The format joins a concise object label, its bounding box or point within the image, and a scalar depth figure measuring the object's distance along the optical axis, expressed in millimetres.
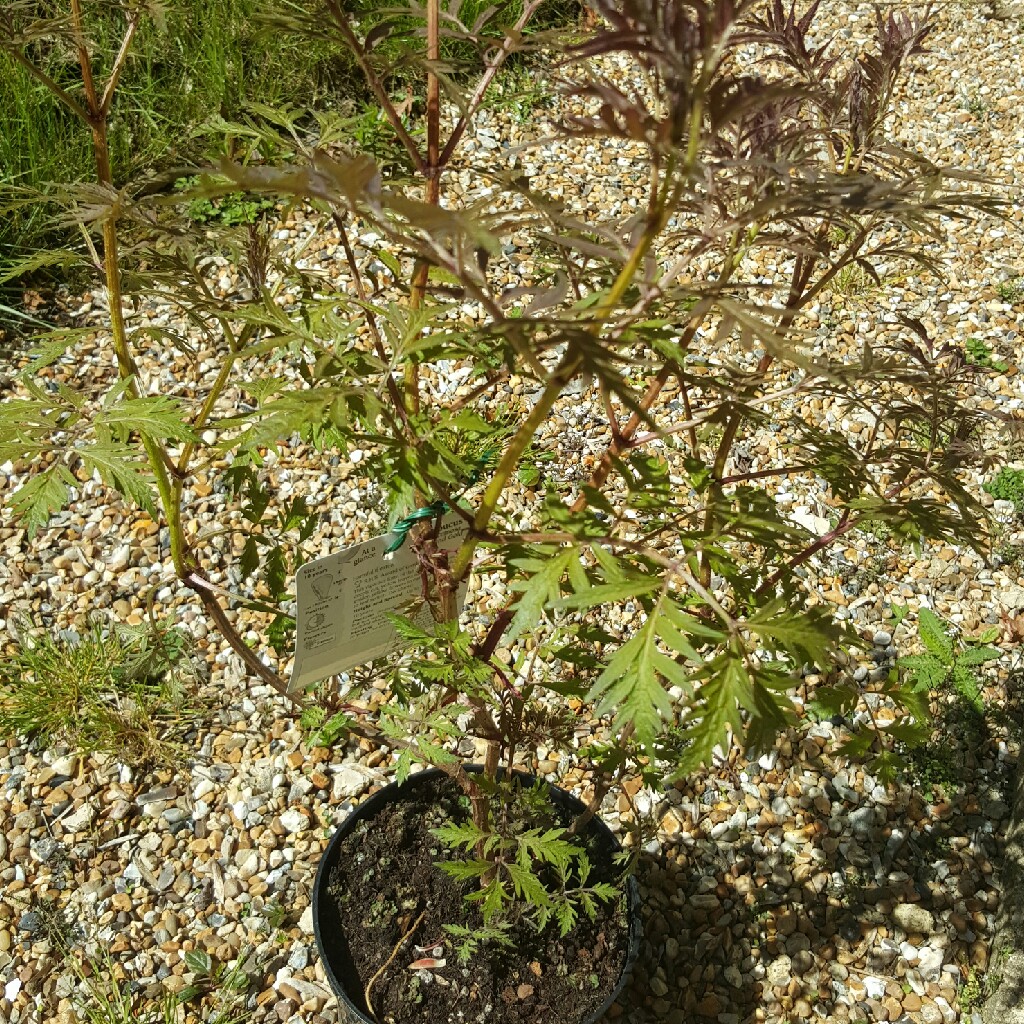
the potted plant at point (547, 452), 1080
